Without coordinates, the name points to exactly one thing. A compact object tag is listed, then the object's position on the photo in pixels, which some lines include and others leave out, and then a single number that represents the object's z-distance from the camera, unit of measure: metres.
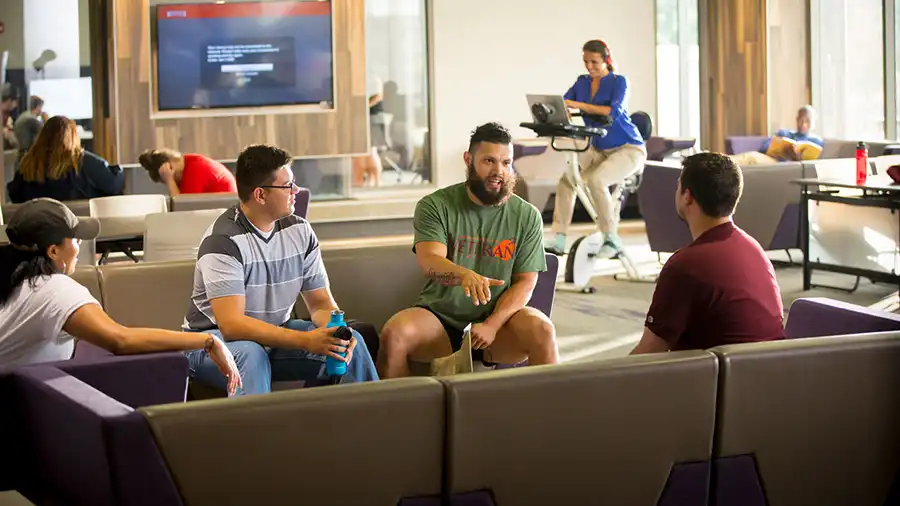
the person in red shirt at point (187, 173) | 7.45
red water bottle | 7.34
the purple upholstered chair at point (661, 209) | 8.20
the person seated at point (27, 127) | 10.41
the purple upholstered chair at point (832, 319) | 3.44
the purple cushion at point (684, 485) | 2.99
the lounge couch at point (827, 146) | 9.71
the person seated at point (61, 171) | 7.78
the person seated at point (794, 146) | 10.09
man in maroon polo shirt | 3.35
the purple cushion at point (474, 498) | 2.82
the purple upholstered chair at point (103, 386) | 3.09
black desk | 7.13
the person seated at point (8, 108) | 10.51
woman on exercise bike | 8.30
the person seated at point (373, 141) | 11.71
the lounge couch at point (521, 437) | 2.60
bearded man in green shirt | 4.29
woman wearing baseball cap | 3.34
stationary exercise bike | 8.01
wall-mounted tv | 10.78
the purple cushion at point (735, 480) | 3.03
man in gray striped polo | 3.79
